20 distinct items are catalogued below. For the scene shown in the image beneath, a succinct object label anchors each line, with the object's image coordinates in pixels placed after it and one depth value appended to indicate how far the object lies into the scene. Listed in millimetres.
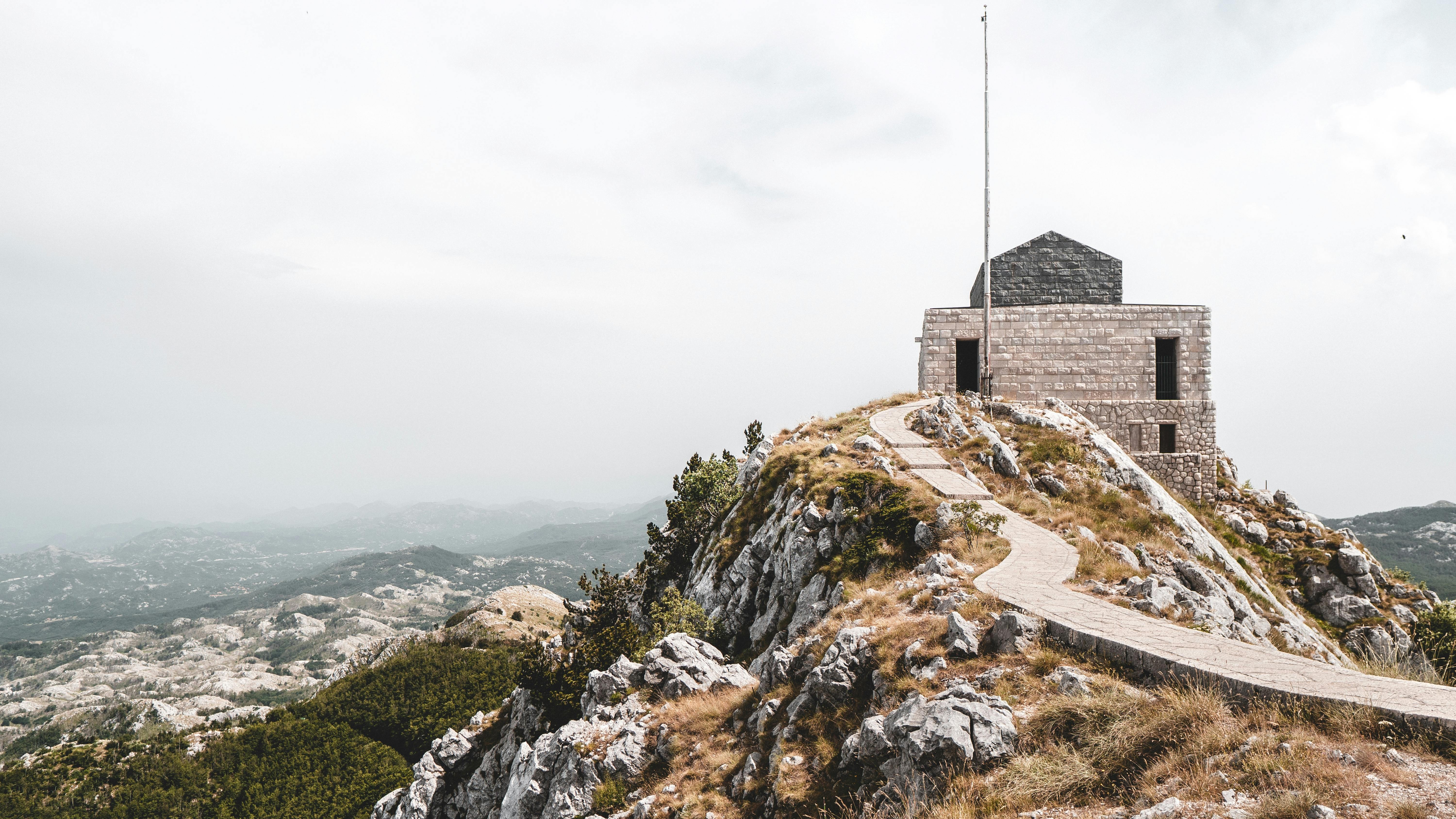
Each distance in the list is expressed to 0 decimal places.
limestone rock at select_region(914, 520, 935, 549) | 17484
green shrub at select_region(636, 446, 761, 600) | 31297
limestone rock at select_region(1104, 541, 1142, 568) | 16406
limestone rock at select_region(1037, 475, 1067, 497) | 21844
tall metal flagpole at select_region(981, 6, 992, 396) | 30047
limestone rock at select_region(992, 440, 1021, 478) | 23016
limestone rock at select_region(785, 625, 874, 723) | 12148
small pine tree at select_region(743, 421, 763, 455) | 39750
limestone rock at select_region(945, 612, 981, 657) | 11406
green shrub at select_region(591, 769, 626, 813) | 13625
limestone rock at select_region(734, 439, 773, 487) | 29625
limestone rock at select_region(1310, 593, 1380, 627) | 22766
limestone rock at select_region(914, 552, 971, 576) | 15453
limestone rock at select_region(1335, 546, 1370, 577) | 23906
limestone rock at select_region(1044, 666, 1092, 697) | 9391
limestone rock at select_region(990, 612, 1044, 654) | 11156
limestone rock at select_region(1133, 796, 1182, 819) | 6691
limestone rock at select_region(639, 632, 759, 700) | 16203
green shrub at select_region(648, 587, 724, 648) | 21938
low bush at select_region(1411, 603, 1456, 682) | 19938
